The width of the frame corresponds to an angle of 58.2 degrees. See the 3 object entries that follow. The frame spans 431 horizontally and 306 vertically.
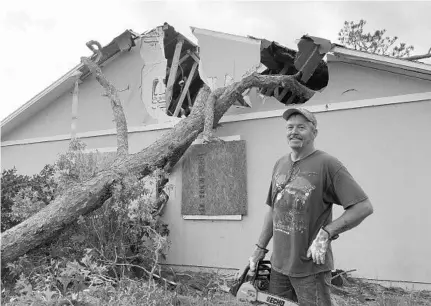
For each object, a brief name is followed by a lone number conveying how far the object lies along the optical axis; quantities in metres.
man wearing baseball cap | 2.47
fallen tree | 5.33
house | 5.83
